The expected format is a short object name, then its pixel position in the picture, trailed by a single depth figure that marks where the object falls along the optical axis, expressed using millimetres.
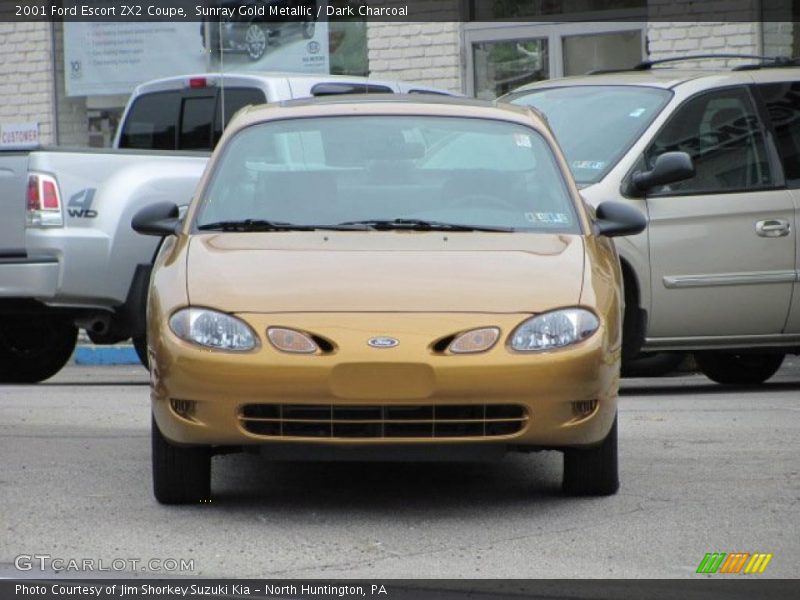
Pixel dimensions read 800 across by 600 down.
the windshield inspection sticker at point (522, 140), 14190
